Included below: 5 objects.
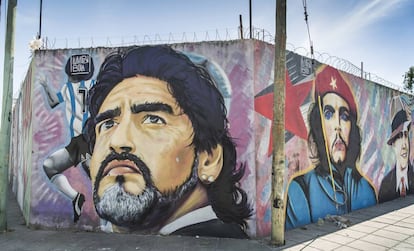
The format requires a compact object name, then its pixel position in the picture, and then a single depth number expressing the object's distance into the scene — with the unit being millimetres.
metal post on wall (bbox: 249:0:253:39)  7552
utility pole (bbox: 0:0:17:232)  6902
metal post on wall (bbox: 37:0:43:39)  8748
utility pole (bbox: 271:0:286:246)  5844
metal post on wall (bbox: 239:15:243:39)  6697
